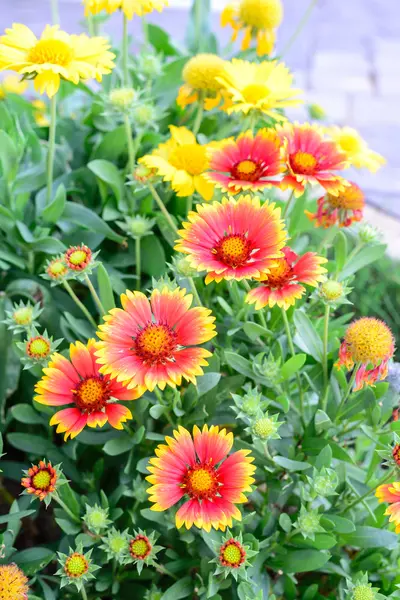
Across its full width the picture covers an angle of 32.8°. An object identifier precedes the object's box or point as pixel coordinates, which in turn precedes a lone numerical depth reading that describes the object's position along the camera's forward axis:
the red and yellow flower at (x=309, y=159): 0.75
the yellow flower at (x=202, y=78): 0.91
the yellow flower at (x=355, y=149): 0.97
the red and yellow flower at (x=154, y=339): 0.61
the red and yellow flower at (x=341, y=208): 0.83
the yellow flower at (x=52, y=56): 0.76
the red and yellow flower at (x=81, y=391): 0.66
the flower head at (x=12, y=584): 0.64
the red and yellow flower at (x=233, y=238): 0.65
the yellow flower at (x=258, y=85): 0.83
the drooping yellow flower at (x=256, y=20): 1.06
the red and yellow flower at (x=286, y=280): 0.67
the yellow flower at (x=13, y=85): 1.38
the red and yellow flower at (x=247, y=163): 0.75
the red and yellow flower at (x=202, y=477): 0.62
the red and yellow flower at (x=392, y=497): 0.64
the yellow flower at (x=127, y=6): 0.84
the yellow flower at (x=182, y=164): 0.80
